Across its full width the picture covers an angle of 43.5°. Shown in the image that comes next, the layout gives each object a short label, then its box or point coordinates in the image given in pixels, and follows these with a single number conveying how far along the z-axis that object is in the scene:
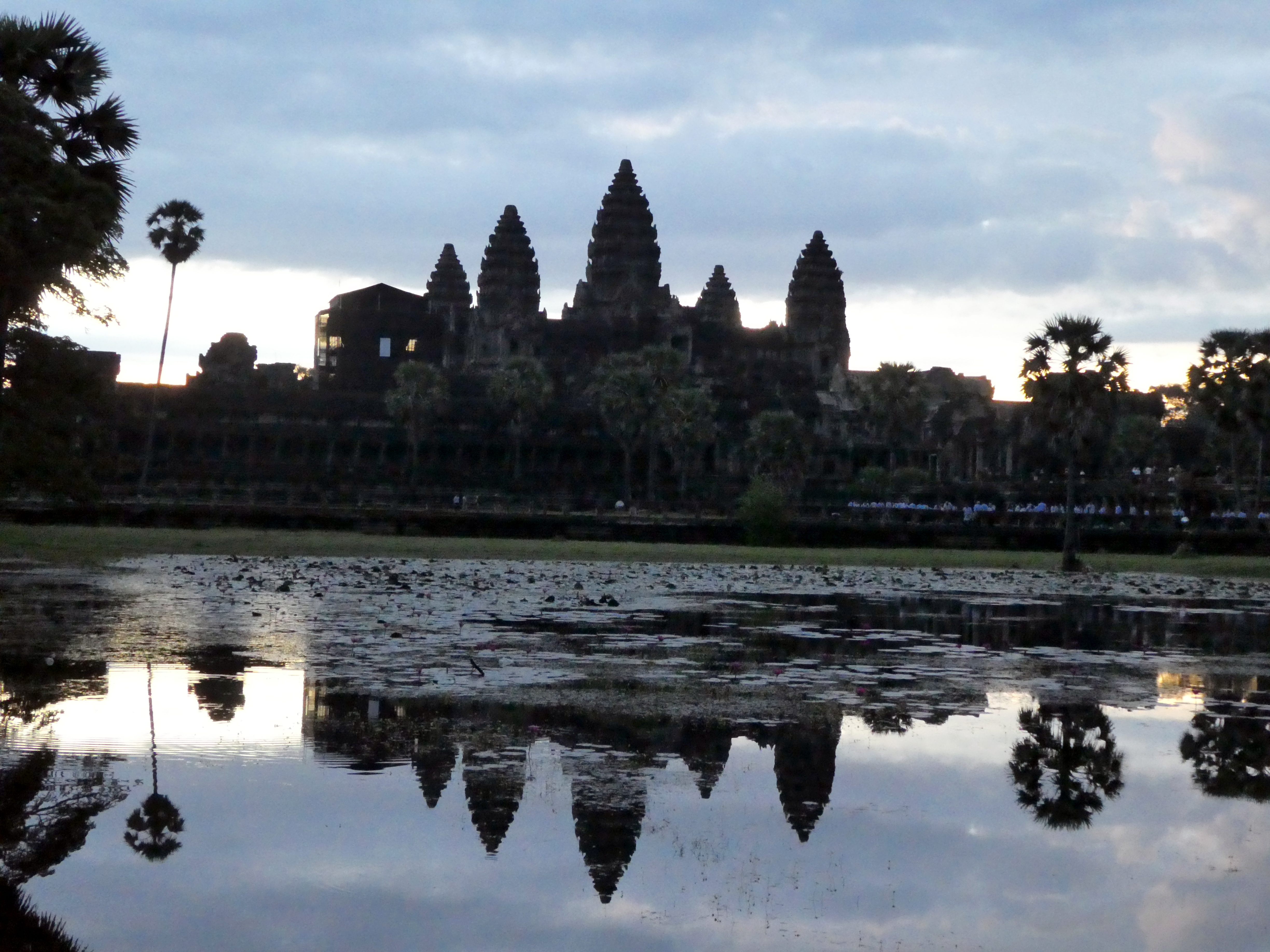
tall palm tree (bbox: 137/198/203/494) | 71.50
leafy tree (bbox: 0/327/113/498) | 33.88
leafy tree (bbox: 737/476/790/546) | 57.22
